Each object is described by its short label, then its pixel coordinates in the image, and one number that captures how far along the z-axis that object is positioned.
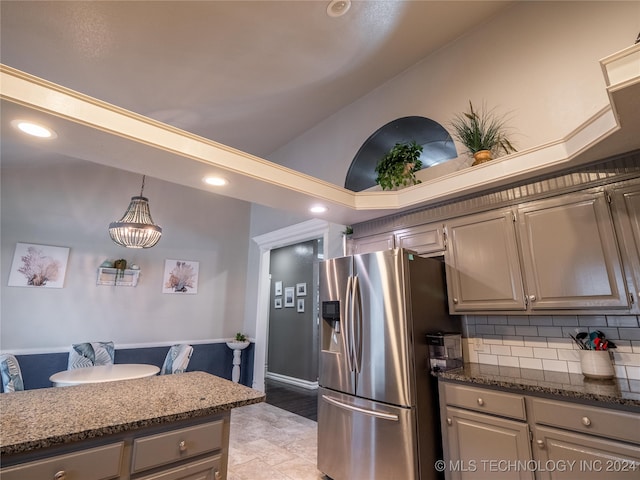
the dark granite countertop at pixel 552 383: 1.50
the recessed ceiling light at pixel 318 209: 2.73
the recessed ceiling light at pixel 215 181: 2.16
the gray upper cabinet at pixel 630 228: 1.70
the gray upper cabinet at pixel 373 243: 2.93
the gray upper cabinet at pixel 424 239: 2.55
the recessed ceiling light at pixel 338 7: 2.42
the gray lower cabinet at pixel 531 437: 1.46
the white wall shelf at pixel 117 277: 4.16
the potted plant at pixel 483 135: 2.44
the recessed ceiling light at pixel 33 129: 1.55
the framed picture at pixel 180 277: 4.70
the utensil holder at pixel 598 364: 1.83
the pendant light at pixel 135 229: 3.21
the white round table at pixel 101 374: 2.60
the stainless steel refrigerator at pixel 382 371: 2.06
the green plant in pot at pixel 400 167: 2.84
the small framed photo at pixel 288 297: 6.27
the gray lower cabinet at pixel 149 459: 1.03
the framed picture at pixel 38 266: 3.62
